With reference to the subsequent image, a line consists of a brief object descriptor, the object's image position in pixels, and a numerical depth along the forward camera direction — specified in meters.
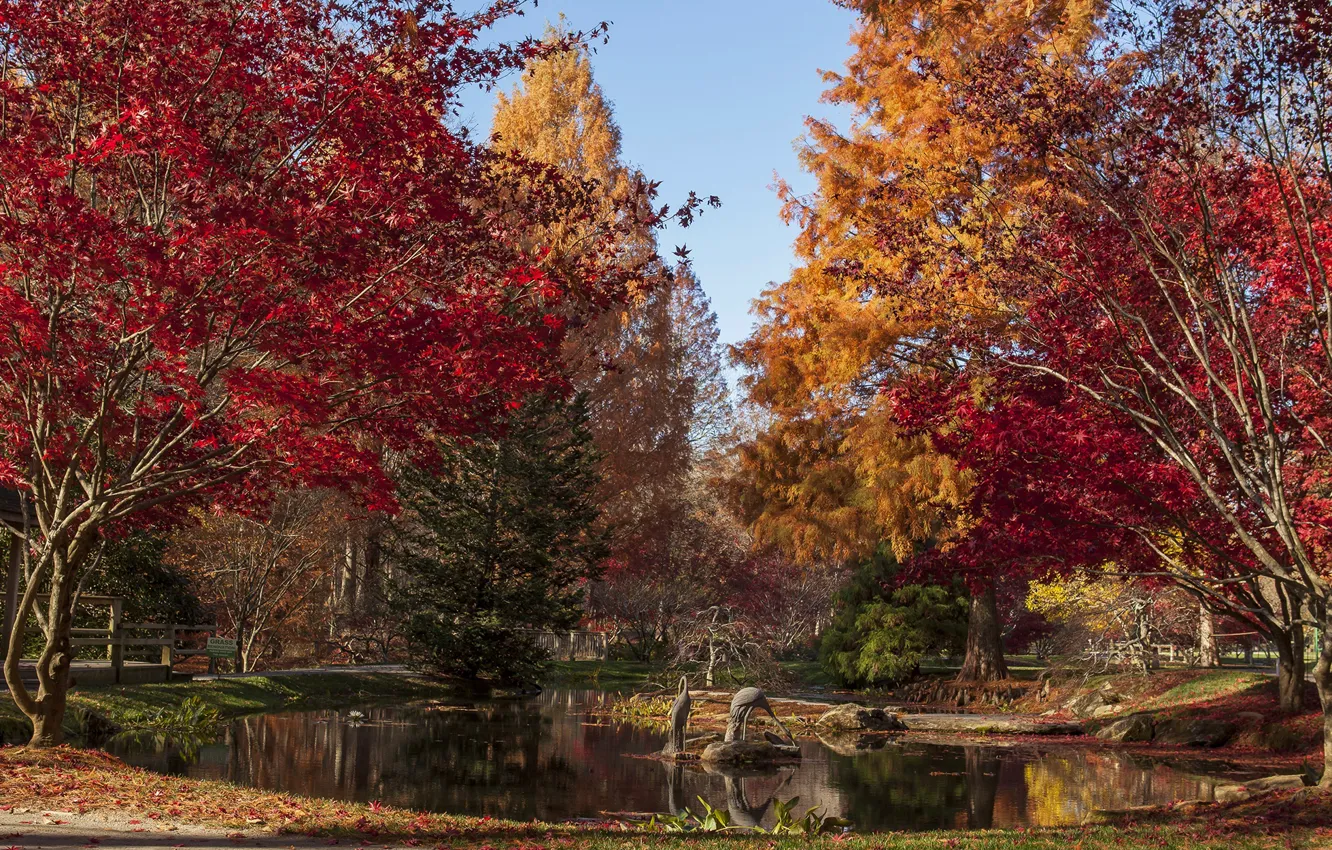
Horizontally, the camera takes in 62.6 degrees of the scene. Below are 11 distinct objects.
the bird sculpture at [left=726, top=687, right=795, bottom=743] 13.30
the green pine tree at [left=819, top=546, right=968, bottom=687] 22.89
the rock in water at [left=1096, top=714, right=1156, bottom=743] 15.62
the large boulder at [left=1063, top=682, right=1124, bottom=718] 17.88
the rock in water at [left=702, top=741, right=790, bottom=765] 12.94
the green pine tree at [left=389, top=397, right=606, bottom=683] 21.47
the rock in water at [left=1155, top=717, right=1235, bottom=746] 14.52
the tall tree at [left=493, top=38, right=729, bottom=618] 31.39
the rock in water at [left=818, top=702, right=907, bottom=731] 16.41
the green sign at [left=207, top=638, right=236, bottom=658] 17.42
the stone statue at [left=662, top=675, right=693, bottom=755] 13.35
